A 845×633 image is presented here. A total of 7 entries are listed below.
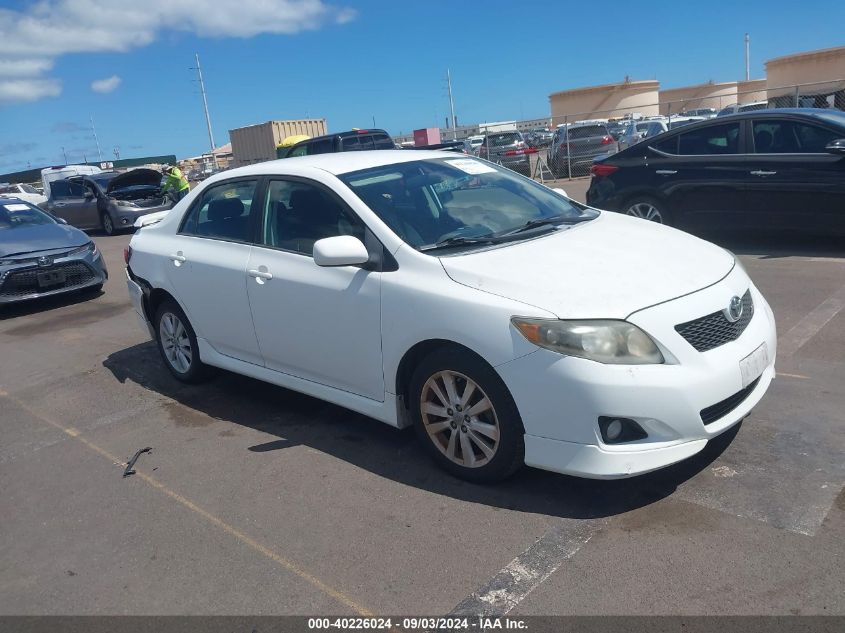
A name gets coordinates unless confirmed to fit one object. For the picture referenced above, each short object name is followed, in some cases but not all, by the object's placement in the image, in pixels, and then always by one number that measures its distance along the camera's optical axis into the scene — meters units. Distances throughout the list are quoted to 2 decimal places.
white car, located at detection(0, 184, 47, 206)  26.41
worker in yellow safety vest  16.52
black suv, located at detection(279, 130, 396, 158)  16.72
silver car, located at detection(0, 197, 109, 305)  9.16
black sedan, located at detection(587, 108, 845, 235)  7.81
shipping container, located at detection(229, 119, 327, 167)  31.33
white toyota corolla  3.27
